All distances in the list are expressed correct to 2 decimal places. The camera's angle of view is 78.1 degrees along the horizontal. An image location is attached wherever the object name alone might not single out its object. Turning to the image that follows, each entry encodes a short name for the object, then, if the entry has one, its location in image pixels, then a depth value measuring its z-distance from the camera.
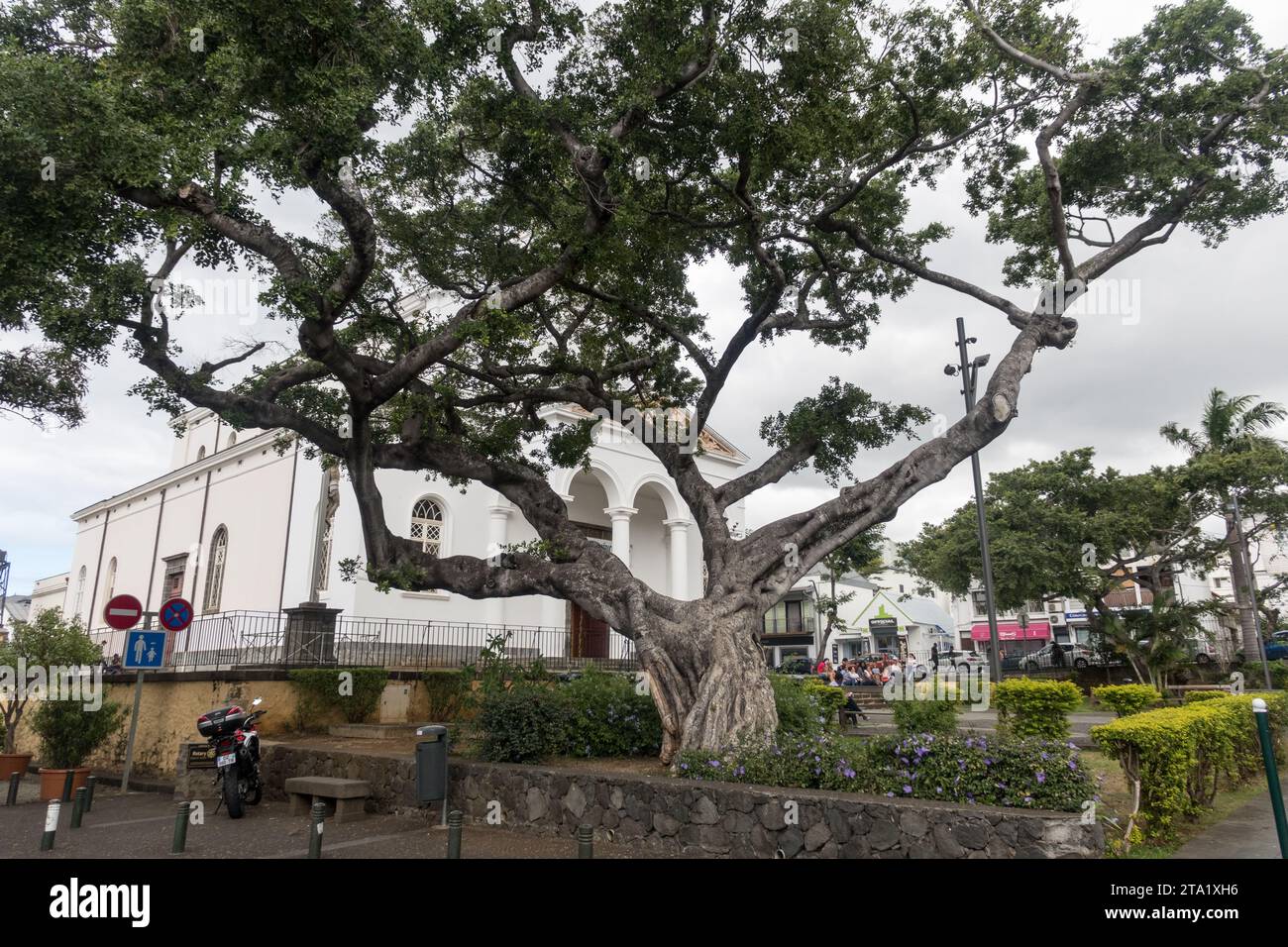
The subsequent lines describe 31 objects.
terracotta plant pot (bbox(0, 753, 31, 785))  12.65
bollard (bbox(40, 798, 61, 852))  7.62
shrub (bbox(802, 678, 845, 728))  14.28
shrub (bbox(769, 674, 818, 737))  10.30
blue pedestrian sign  11.52
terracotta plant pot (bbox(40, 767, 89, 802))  11.07
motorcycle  9.54
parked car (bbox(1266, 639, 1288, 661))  32.19
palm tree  25.80
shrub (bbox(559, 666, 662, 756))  9.78
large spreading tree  7.63
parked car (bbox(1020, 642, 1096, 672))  29.05
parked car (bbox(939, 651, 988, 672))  29.88
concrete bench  9.33
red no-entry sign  11.66
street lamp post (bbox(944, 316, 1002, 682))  15.46
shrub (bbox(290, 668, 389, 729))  13.36
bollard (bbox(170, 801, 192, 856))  7.43
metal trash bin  8.59
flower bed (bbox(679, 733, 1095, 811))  6.02
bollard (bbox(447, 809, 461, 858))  6.20
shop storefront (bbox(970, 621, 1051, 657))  50.34
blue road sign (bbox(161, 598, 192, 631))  11.84
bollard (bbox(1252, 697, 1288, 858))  4.69
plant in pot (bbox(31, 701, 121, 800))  12.61
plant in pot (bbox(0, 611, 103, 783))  12.66
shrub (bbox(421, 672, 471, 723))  15.02
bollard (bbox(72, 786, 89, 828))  9.11
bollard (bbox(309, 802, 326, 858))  6.56
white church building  19.00
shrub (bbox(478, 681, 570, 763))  9.14
